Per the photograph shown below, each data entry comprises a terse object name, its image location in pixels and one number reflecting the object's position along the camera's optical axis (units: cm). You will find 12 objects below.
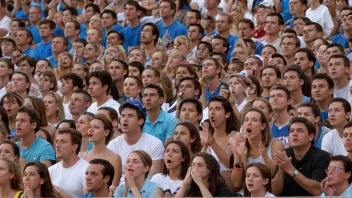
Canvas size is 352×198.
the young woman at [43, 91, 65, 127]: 1433
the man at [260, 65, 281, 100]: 1411
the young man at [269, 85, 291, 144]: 1267
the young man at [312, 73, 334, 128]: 1331
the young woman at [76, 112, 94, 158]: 1305
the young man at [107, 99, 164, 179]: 1243
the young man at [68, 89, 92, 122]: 1438
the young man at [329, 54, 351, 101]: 1398
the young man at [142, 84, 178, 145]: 1326
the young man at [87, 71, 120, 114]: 1453
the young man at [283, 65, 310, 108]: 1364
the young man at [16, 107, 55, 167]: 1297
